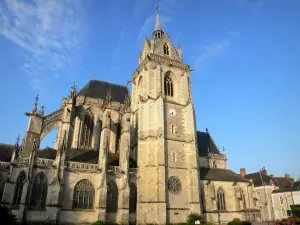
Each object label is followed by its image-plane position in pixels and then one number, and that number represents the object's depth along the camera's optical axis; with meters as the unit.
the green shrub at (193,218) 21.43
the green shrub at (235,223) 20.98
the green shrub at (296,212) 26.49
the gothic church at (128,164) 18.80
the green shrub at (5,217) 11.53
